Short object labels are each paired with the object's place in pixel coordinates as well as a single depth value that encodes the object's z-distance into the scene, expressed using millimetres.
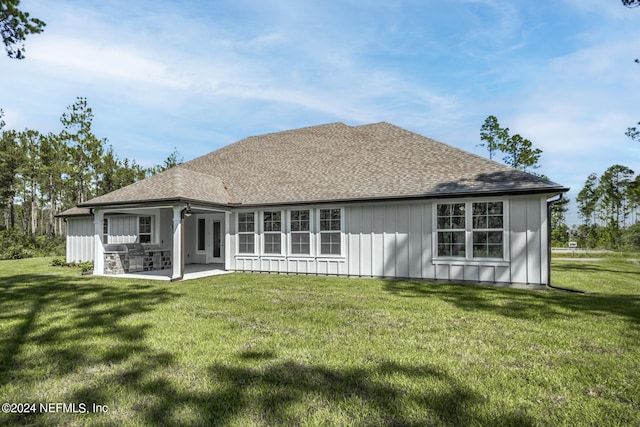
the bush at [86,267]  14020
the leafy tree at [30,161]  34625
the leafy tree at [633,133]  18991
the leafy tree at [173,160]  35562
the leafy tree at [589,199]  47628
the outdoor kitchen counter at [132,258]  13250
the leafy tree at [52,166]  30083
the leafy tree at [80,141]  28578
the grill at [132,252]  13305
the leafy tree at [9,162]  34031
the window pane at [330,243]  12438
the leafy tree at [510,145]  25797
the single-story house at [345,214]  10195
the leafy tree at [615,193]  43219
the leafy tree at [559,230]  37531
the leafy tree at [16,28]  8875
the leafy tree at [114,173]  32938
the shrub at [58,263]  17125
